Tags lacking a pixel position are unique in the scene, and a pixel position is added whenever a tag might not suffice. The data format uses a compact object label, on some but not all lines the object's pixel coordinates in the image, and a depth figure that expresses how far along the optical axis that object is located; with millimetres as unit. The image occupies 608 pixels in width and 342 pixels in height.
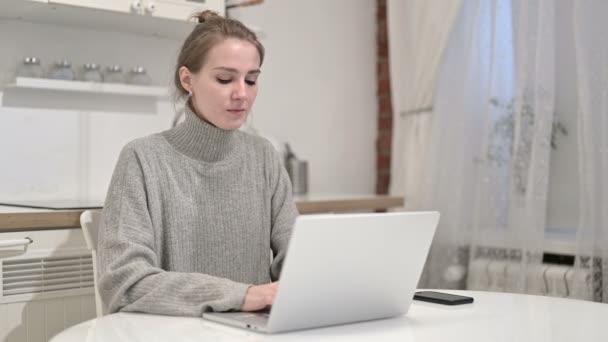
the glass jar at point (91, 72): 2674
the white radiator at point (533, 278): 2525
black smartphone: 1445
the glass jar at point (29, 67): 2553
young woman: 1587
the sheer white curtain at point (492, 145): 2688
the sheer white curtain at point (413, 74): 3162
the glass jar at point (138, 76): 2807
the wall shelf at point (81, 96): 2588
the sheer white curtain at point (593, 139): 2498
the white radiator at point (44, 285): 2045
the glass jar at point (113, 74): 2750
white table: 1171
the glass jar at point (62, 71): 2617
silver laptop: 1113
